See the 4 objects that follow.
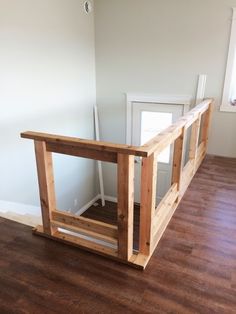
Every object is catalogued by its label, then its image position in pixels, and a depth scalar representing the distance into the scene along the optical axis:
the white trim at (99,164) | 5.36
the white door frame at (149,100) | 4.56
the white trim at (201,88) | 4.28
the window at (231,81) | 3.95
